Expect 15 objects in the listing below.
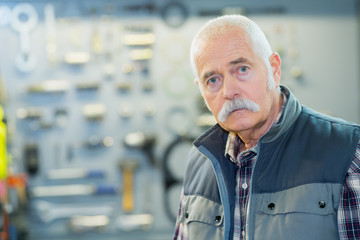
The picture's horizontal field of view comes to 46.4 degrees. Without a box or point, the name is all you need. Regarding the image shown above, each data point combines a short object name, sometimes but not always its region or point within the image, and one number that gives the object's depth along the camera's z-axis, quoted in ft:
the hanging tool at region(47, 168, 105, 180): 13.38
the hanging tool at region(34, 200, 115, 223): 13.25
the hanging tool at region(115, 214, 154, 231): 13.30
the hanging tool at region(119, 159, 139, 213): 13.35
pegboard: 13.42
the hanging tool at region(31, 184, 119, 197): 13.26
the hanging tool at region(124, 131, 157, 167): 13.42
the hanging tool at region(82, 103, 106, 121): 13.43
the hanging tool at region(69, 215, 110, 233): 13.07
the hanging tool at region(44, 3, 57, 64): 13.58
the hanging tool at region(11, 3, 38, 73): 13.60
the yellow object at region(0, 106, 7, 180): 11.96
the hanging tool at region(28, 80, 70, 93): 13.43
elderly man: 4.26
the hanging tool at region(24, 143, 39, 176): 13.33
